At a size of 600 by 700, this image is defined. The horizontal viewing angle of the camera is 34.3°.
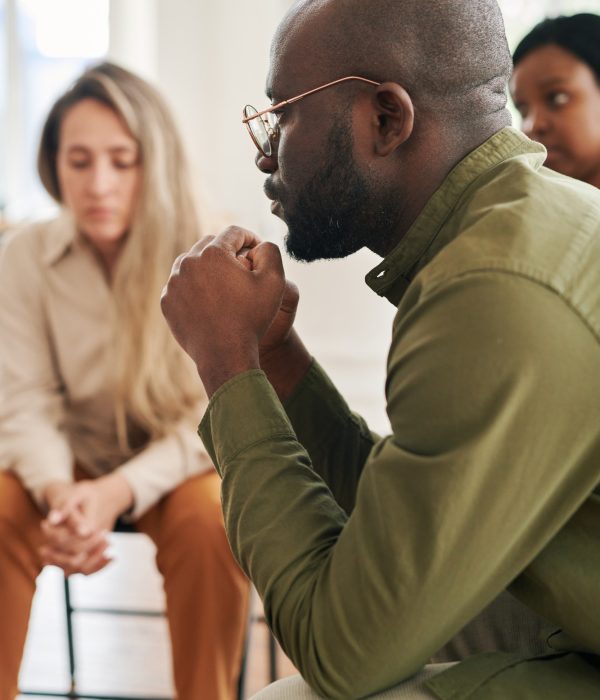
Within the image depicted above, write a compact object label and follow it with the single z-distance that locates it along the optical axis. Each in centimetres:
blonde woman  178
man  73
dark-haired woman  180
